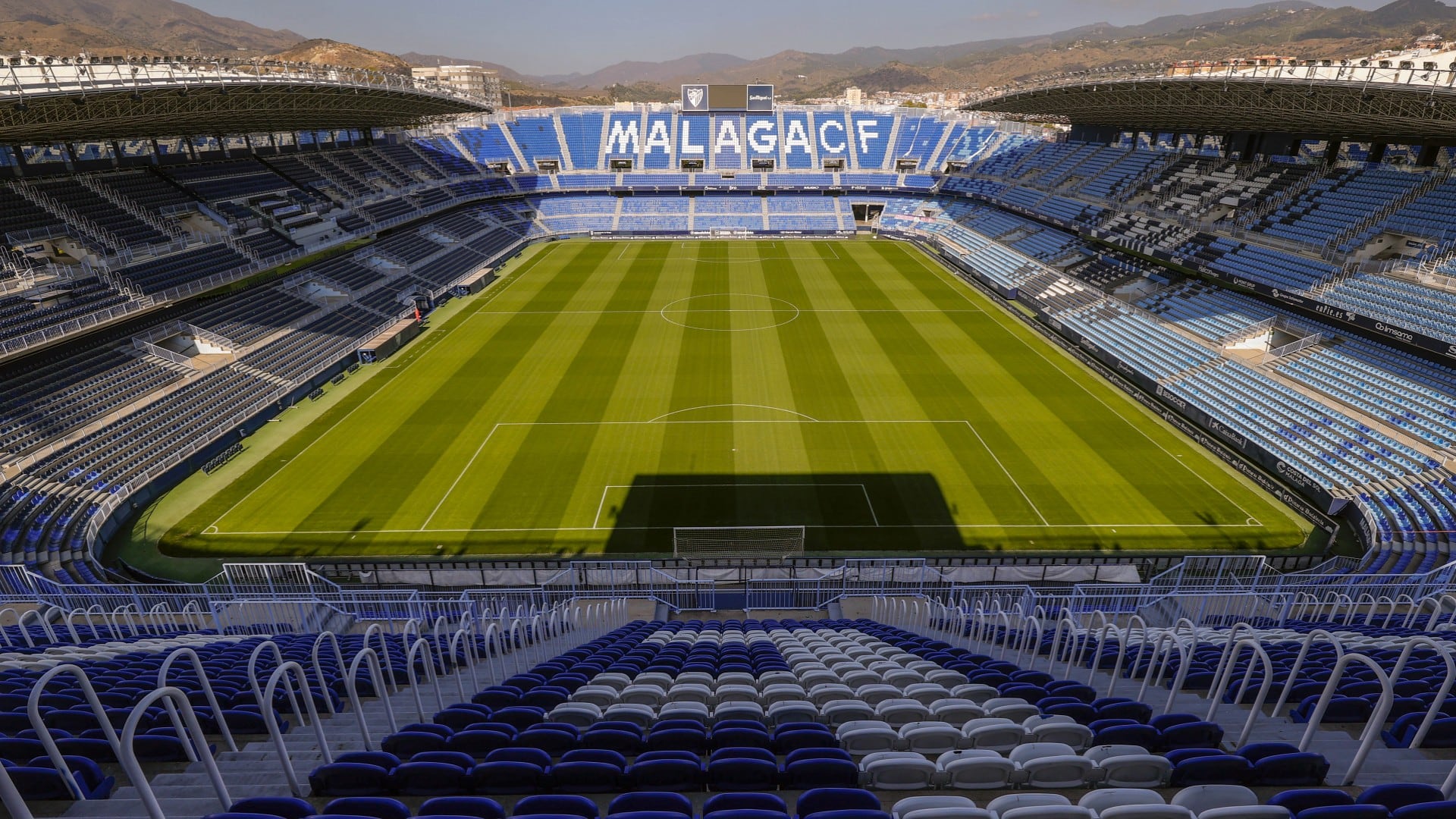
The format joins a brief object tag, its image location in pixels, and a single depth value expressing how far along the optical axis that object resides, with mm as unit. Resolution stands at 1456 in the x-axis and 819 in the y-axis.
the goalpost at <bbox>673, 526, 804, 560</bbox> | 20703
